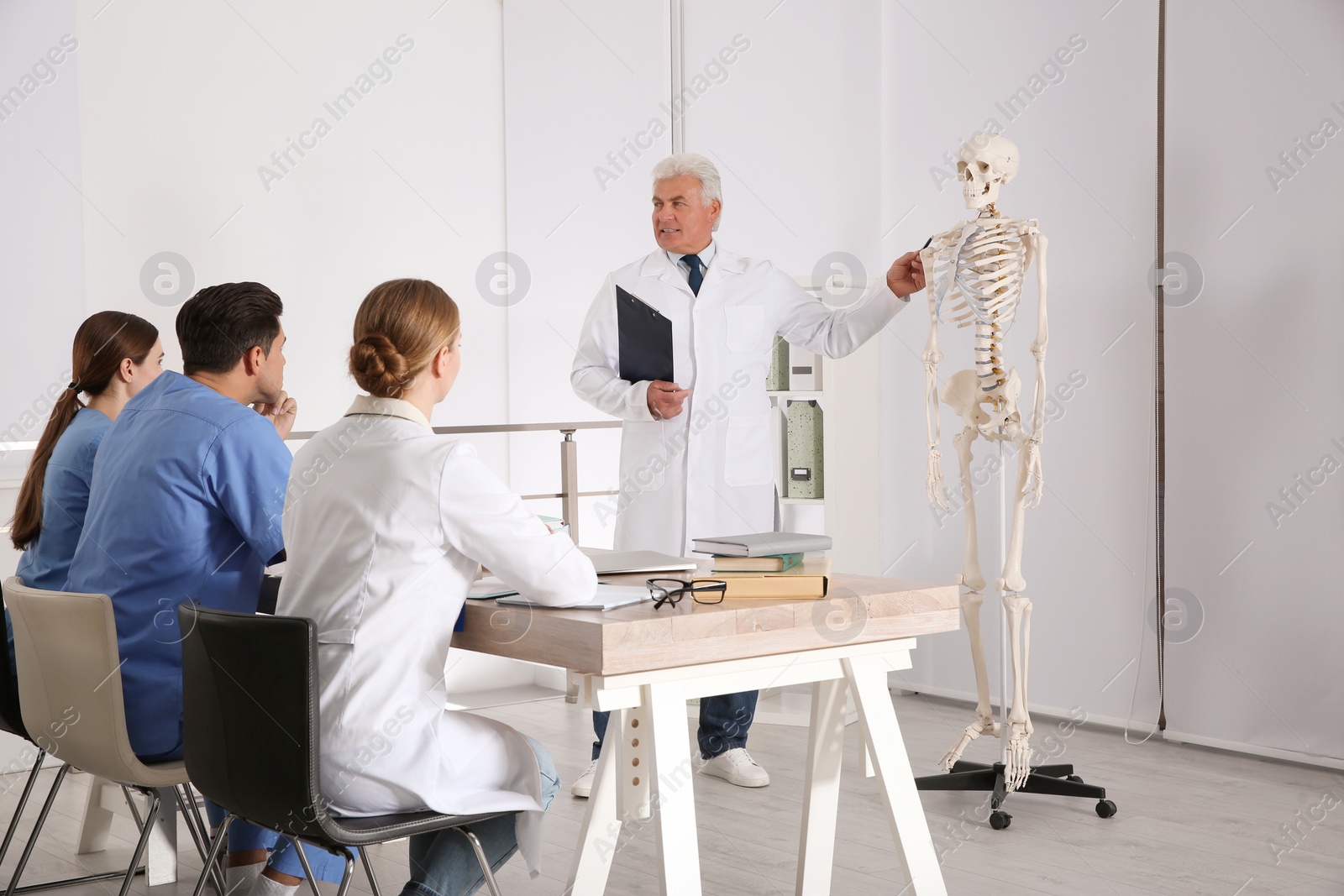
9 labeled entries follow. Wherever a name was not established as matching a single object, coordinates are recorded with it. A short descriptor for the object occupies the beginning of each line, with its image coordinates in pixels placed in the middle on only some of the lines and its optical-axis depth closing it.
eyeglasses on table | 1.85
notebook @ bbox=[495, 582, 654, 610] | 1.83
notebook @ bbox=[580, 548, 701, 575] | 2.15
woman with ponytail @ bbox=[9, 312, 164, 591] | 2.64
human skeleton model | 3.07
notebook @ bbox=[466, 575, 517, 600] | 1.97
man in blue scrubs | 2.28
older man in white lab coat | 3.49
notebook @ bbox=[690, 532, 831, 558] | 2.02
